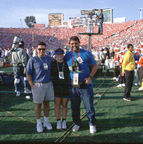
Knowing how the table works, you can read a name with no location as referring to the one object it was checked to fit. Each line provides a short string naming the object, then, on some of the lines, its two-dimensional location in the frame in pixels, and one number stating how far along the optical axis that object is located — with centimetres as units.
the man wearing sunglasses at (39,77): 434
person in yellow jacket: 689
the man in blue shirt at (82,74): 419
